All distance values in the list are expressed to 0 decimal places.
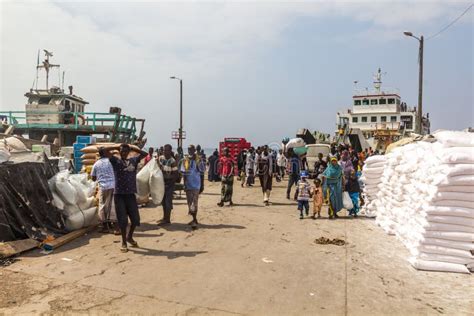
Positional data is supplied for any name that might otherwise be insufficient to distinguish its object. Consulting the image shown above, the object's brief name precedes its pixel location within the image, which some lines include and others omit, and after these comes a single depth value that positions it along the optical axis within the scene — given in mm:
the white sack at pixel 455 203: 5332
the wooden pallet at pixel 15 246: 5527
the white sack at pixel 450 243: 5281
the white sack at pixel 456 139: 5598
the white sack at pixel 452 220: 5301
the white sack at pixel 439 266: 5186
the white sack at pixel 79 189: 7508
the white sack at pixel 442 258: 5273
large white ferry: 35844
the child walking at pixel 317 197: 9195
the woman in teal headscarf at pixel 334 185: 9211
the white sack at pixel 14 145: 8350
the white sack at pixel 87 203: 7543
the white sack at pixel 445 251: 5266
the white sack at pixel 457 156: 5336
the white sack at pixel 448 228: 5328
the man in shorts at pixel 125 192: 6156
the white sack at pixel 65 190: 7243
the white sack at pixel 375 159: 8620
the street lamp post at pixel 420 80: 18188
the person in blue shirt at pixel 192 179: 8016
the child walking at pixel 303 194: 9094
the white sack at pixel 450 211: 5293
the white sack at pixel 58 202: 7138
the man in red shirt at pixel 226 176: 10391
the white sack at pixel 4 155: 6564
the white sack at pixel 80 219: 7145
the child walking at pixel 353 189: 9518
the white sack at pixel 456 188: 5336
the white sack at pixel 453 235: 5266
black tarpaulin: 6148
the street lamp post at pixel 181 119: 30156
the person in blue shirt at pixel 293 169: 12227
